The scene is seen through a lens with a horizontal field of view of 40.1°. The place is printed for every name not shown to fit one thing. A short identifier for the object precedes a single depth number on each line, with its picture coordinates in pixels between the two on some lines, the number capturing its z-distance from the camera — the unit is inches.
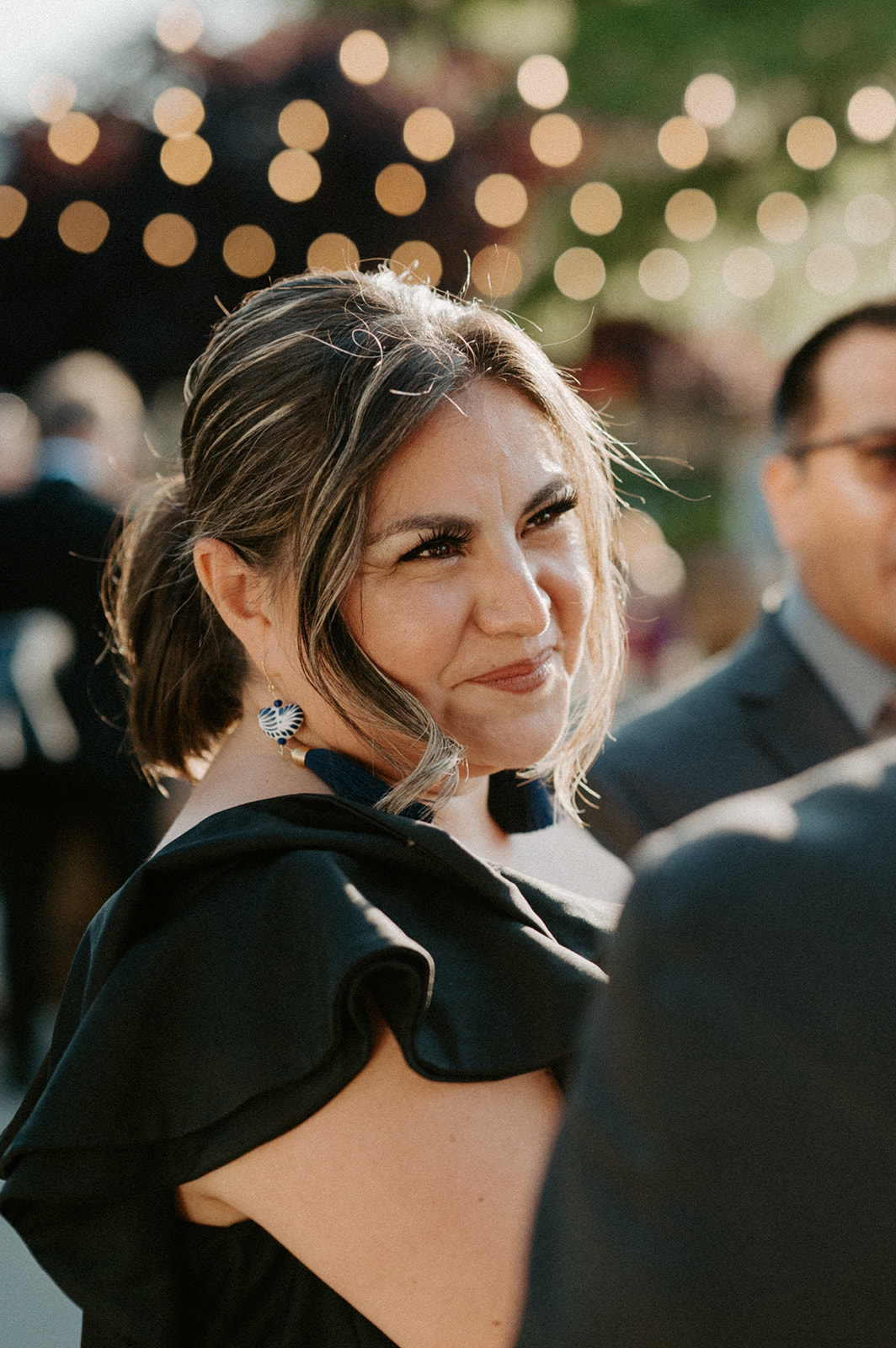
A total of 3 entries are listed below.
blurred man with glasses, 108.7
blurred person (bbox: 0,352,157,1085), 160.9
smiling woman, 45.9
